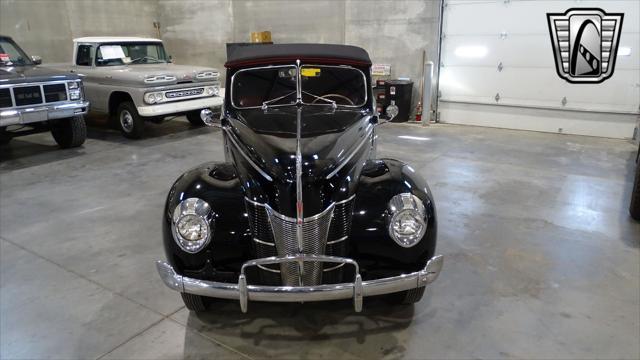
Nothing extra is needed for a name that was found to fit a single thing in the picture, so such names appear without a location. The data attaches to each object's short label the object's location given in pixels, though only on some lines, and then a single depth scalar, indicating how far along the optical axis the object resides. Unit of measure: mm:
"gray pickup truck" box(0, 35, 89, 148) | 5719
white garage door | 7148
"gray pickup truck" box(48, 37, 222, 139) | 7121
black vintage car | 2145
